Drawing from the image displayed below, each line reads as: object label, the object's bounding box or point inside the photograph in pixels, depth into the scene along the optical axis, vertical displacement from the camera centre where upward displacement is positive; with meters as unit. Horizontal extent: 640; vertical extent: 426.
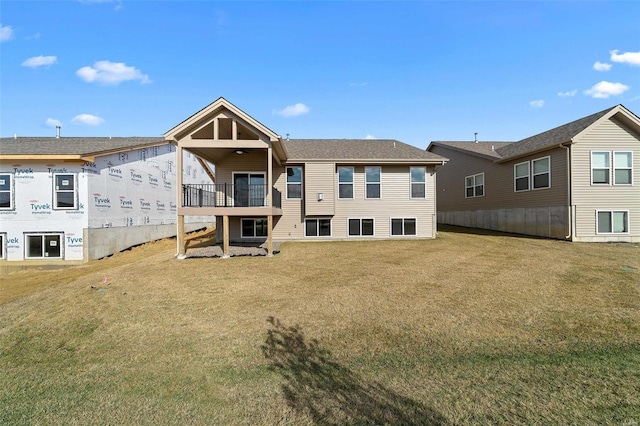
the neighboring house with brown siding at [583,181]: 13.96 +1.40
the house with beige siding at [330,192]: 15.16 +1.04
